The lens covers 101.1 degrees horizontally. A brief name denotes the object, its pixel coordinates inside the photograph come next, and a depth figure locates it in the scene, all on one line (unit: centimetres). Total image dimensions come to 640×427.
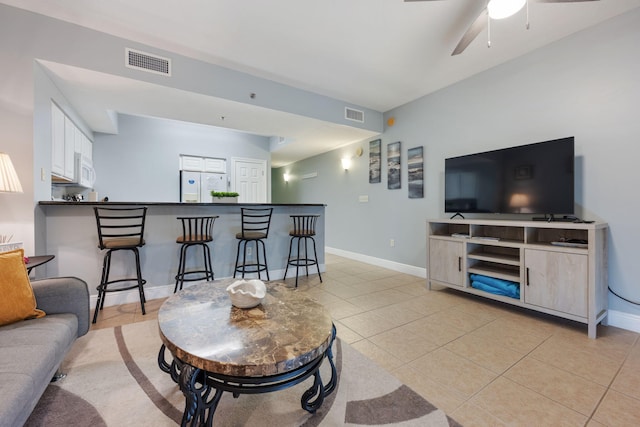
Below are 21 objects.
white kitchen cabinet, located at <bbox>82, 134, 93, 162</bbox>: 400
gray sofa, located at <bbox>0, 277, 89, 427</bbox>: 95
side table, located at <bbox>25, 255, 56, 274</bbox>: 193
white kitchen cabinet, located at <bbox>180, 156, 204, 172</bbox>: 562
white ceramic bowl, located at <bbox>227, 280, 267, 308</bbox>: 144
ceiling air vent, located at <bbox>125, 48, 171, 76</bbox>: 265
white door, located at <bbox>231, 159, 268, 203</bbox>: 622
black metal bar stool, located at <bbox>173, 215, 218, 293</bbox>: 292
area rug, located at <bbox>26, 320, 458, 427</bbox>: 129
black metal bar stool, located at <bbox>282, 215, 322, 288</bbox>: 369
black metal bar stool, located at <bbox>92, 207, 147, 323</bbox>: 252
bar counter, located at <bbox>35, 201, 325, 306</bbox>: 261
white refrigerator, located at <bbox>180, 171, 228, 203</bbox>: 560
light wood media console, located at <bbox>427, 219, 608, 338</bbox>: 215
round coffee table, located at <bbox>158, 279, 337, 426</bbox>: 98
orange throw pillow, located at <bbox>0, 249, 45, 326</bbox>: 139
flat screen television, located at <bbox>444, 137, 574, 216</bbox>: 243
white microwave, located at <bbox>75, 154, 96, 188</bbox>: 368
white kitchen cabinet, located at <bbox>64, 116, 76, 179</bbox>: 320
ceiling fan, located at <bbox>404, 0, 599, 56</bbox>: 182
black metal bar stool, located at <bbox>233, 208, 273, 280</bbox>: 325
